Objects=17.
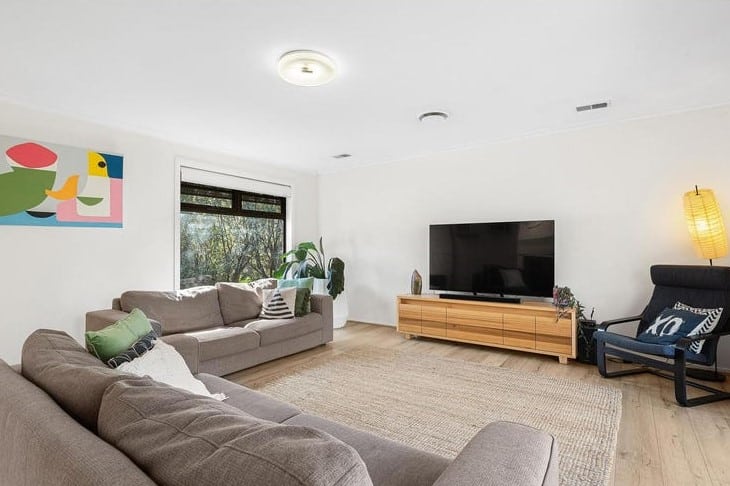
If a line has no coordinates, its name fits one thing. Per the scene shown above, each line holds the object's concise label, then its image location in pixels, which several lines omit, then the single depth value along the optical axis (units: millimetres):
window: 4520
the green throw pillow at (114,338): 1586
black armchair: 2645
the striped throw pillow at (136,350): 1561
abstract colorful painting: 3082
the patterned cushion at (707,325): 2799
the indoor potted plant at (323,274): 5195
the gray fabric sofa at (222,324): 3008
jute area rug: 2127
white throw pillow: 1563
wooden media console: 3596
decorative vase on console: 4680
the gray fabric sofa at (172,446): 578
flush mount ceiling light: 2404
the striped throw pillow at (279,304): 3932
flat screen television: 3896
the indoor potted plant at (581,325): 3514
